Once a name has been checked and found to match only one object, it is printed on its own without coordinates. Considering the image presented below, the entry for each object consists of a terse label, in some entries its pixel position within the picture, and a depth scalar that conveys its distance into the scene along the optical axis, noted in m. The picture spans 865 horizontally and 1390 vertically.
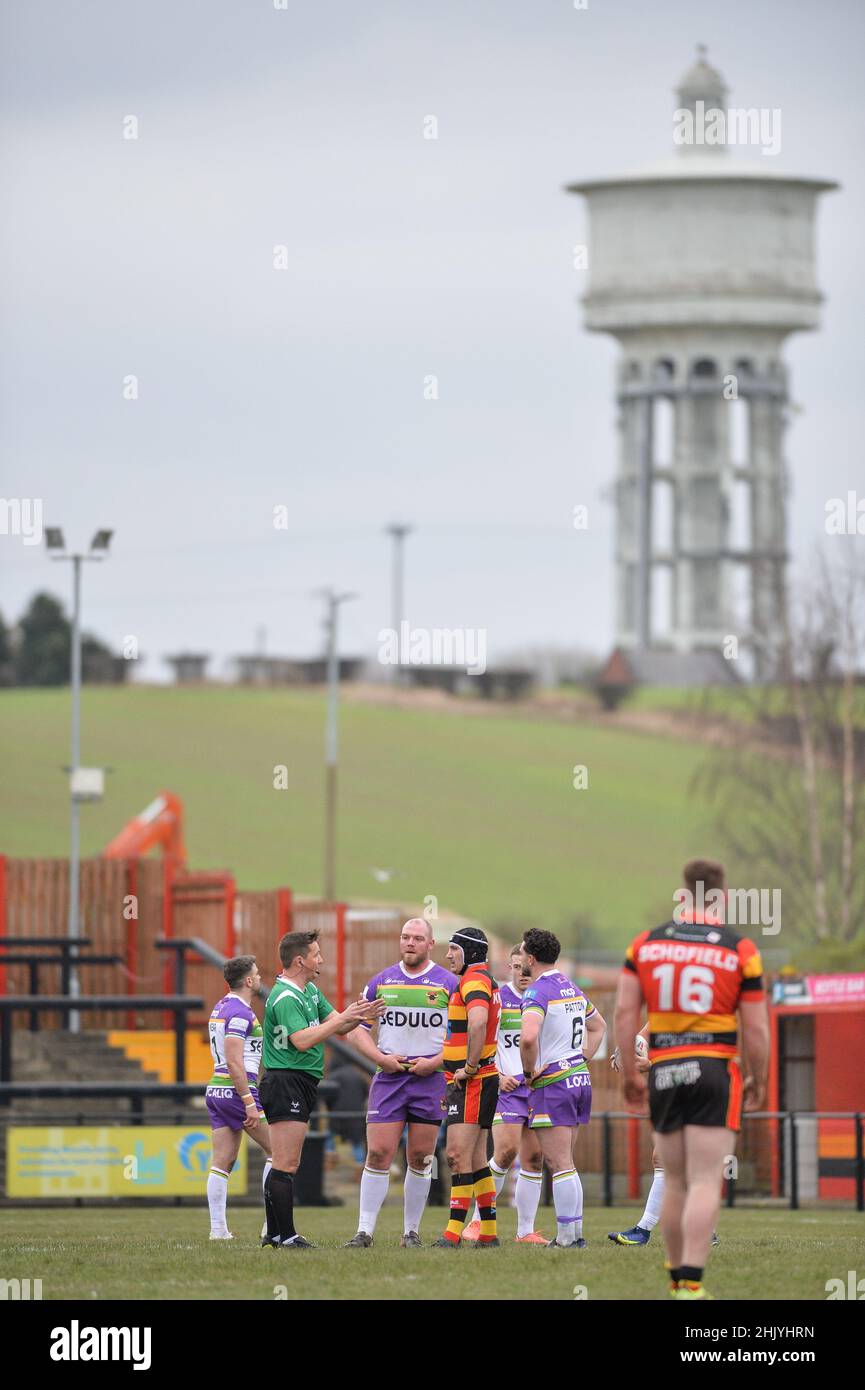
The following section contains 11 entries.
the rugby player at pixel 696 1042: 12.14
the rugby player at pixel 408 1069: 15.44
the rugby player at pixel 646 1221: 15.86
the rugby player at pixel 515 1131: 16.02
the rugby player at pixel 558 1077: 15.45
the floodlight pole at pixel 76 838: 35.69
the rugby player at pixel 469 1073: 15.30
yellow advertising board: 24.14
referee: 15.09
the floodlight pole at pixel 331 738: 61.33
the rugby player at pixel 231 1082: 16.48
